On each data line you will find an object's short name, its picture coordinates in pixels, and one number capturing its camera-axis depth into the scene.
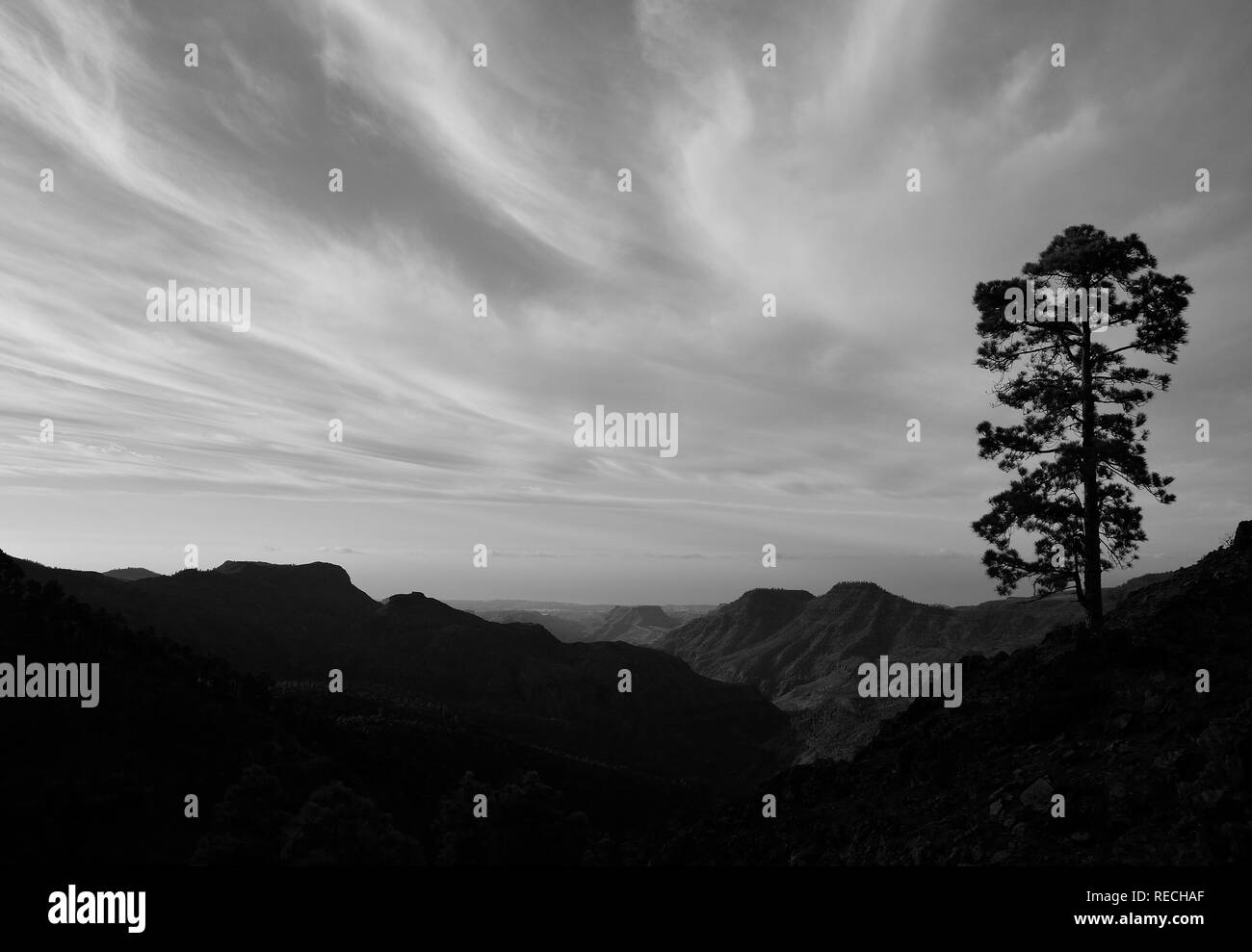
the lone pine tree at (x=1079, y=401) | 19.92
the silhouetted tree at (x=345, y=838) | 13.49
